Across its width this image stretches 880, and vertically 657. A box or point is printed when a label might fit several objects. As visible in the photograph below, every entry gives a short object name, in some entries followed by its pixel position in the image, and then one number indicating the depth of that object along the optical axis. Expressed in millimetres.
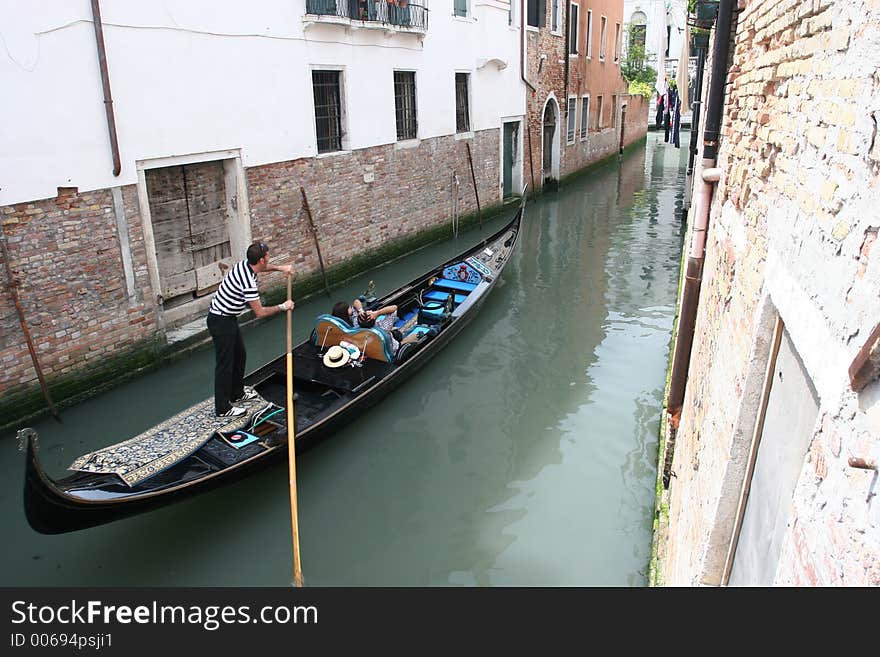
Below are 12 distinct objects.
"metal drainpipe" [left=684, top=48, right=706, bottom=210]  9205
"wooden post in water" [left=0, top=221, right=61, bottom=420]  4465
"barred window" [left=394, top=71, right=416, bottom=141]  8961
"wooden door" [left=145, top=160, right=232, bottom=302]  5859
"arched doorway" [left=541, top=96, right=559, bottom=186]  14625
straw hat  4898
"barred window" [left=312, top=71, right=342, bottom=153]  7445
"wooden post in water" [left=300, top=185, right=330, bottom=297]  7207
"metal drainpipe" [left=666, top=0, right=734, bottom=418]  3256
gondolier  3920
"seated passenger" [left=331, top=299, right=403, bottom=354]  5176
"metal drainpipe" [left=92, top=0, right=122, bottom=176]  4820
